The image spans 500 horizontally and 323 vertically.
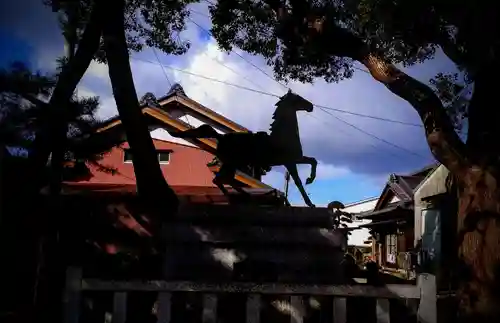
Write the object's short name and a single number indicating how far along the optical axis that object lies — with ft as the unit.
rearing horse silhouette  19.80
